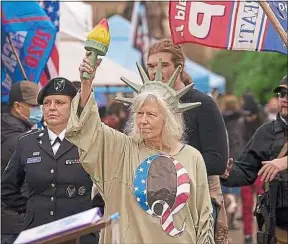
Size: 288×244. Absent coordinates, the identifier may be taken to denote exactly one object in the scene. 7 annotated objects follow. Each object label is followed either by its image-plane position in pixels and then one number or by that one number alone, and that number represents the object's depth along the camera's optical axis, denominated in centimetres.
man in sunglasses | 1202
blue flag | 1422
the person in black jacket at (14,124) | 1245
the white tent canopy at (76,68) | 2164
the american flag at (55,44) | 1535
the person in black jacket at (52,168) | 1045
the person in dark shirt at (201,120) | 1073
